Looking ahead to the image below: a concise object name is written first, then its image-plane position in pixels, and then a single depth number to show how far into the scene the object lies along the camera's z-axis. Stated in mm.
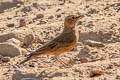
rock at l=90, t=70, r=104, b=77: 8297
